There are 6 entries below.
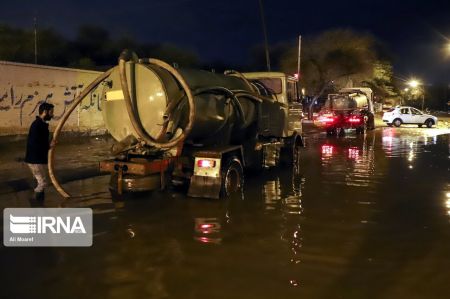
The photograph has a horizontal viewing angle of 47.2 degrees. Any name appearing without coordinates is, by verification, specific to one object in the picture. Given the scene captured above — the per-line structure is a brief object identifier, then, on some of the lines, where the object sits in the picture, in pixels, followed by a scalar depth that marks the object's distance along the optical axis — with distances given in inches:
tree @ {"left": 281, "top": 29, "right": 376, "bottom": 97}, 2073.1
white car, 1567.4
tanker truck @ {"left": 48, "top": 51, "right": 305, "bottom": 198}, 346.0
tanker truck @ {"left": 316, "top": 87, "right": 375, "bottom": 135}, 1197.1
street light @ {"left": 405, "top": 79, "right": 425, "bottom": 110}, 3229.3
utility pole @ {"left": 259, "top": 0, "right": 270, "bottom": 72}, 1075.0
